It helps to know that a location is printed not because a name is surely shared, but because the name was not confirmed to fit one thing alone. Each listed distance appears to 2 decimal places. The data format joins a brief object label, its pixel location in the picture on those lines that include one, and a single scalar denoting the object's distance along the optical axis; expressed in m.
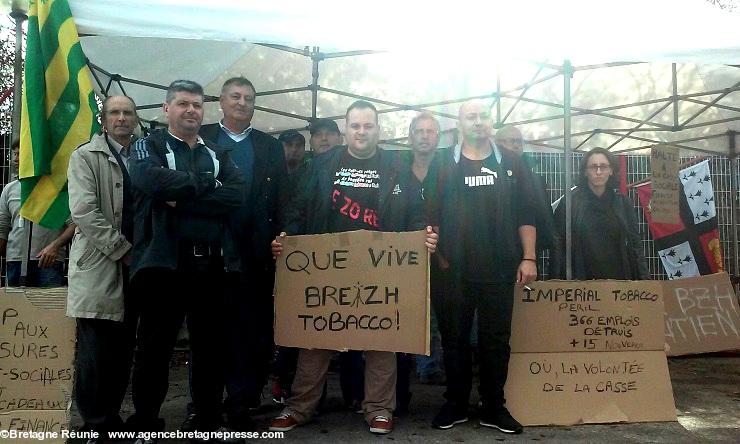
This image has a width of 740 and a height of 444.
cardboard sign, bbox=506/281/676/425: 3.54
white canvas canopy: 3.33
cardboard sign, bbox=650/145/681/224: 4.89
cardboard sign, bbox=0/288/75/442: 2.80
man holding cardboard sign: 3.38
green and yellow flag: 3.03
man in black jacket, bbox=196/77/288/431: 3.21
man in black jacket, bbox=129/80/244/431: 2.76
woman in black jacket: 4.26
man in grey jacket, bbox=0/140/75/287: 3.57
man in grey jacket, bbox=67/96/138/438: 2.82
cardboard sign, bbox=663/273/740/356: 4.43
